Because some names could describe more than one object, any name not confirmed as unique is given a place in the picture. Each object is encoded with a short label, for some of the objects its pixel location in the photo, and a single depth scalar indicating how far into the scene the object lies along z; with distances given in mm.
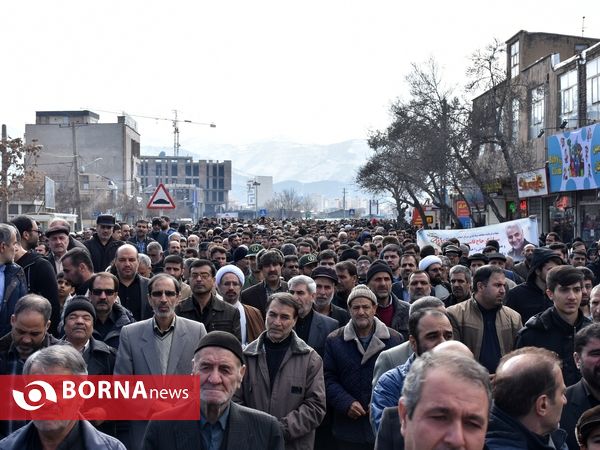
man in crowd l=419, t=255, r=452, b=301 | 10869
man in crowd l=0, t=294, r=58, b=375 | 5787
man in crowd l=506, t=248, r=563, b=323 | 9031
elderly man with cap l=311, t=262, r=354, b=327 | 9156
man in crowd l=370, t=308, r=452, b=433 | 5211
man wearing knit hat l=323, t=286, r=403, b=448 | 6945
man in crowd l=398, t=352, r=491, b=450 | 2996
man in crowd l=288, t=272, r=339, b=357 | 8031
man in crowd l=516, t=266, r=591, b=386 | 6715
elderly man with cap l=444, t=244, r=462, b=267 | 13652
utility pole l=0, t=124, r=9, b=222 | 34816
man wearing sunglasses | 7418
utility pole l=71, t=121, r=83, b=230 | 43219
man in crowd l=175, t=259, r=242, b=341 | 8000
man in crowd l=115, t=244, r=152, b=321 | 9156
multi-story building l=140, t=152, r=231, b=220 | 150425
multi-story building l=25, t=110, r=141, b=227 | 91375
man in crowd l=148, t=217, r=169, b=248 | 18812
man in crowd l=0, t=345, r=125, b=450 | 4344
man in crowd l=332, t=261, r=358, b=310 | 10109
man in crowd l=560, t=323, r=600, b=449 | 5148
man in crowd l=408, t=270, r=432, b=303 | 9253
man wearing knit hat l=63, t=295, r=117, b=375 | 6457
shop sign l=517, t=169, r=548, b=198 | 36188
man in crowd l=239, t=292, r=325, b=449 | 6410
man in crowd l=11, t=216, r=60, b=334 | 7820
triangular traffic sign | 19562
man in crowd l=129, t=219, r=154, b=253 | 17581
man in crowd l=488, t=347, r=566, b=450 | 4023
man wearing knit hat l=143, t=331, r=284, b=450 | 4500
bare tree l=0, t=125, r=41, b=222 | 35219
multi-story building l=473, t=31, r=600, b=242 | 32375
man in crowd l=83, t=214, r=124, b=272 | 12727
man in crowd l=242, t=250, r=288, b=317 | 10195
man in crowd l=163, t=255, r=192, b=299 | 10477
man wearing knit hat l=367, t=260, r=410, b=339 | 8586
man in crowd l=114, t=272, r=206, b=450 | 6477
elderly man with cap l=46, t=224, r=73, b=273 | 10609
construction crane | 191625
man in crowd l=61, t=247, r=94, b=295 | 9023
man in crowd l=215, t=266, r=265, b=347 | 8492
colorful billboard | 30422
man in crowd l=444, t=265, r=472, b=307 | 9664
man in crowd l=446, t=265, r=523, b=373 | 7430
